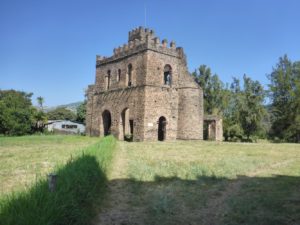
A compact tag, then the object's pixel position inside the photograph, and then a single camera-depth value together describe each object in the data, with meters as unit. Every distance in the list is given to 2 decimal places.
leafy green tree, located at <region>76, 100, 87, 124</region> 55.99
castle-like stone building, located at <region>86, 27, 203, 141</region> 25.05
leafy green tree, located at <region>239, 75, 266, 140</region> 35.44
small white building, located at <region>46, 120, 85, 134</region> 50.43
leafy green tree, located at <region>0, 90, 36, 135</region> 40.81
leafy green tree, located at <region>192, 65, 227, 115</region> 46.22
